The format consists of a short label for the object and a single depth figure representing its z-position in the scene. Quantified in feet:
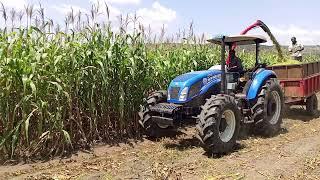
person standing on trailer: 29.12
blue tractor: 13.45
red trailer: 19.81
